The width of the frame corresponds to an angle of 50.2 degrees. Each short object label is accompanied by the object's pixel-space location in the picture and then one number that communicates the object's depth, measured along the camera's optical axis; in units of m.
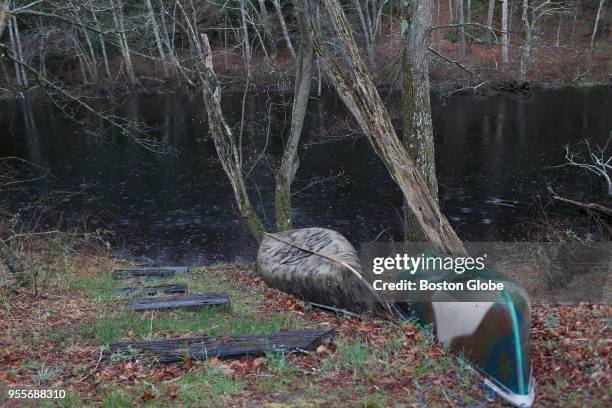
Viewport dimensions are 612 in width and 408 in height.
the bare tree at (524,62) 30.56
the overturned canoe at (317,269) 7.97
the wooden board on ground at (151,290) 9.45
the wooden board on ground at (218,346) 5.70
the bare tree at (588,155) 21.10
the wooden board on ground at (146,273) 12.02
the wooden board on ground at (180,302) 8.11
